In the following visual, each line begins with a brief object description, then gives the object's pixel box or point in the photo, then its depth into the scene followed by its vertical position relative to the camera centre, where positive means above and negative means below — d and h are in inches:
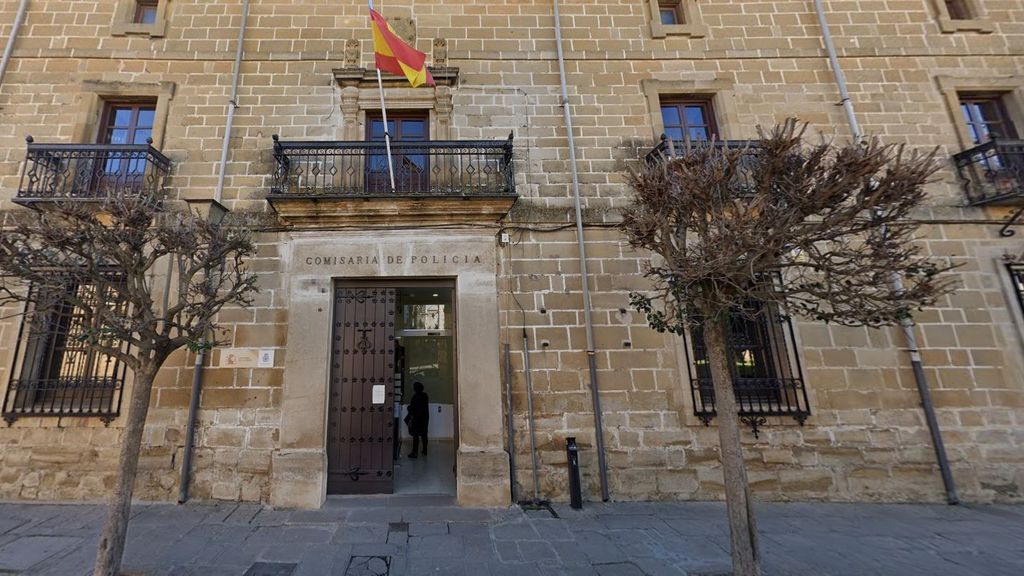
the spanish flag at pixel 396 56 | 233.1 +194.1
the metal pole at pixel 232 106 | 243.3 +181.6
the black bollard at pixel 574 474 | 201.7 -39.4
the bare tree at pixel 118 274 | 134.0 +46.5
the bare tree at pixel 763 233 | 128.4 +46.9
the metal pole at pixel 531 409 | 211.8 -7.4
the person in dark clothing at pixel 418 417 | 334.3 -13.6
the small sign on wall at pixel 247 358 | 225.2 +26.9
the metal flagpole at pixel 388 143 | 230.2 +144.2
